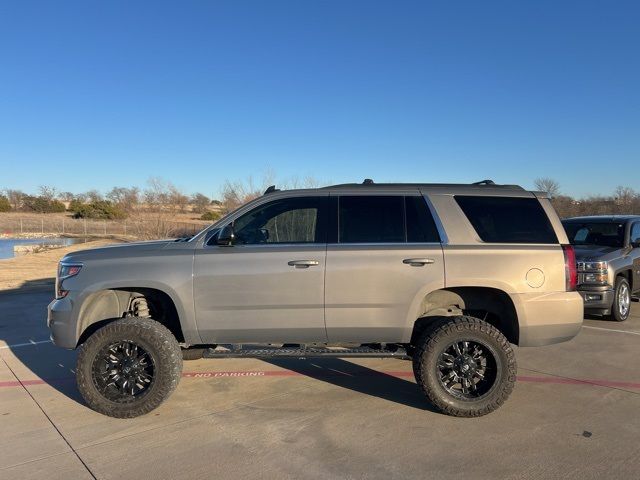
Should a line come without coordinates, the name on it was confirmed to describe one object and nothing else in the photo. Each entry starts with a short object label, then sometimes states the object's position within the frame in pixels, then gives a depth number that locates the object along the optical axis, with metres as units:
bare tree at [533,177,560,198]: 41.82
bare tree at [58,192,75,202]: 95.06
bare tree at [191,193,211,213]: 65.95
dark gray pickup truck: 8.31
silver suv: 4.57
